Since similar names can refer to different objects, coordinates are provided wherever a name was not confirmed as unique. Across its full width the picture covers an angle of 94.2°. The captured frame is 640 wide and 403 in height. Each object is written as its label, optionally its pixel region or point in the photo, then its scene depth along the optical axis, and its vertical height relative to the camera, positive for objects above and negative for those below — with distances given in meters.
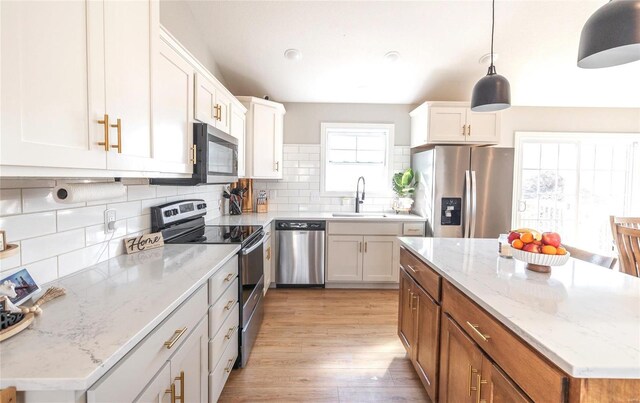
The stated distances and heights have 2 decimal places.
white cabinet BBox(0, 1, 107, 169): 0.72 +0.29
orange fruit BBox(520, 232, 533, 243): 1.44 -0.22
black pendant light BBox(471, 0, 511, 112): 1.82 +0.62
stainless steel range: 2.00 -0.36
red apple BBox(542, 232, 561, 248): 1.39 -0.22
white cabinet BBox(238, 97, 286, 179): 3.43 +0.61
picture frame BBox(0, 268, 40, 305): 0.97 -0.34
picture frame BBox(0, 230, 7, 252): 0.84 -0.16
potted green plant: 3.88 +0.04
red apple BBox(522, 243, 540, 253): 1.40 -0.26
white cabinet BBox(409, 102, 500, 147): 3.47 +0.79
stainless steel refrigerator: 3.29 +0.01
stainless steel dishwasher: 3.49 -0.74
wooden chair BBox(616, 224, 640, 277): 2.05 -0.38
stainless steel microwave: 1.93 +0.21
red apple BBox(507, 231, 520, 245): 1.53 -0.22
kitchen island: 0.75 -0.41
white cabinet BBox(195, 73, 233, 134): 2.01 +0.65
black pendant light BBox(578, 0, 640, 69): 0.99 +0.58
